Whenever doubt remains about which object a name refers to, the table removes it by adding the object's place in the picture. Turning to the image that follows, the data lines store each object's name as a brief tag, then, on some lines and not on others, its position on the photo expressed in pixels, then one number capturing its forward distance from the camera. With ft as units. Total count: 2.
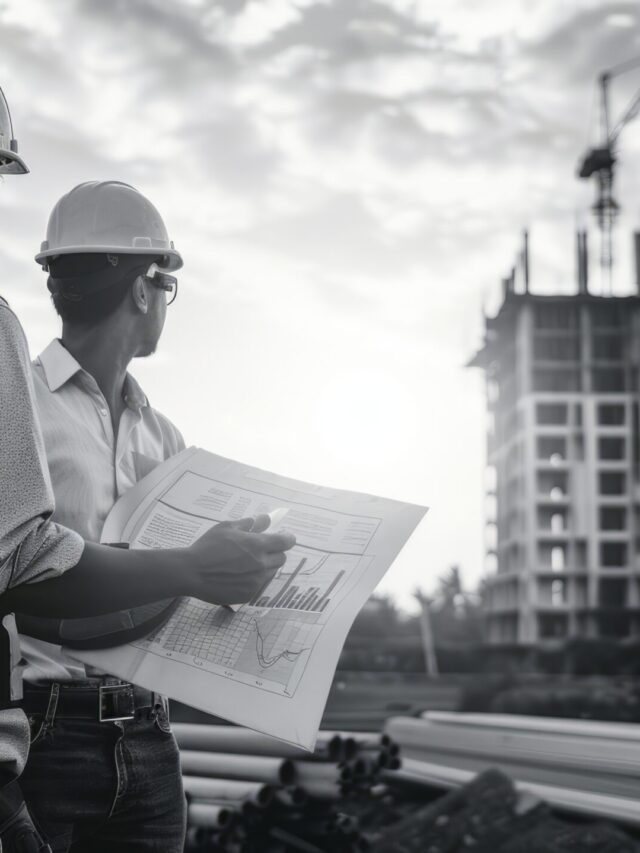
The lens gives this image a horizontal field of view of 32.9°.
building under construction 150.71
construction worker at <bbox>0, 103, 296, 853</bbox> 3.85
